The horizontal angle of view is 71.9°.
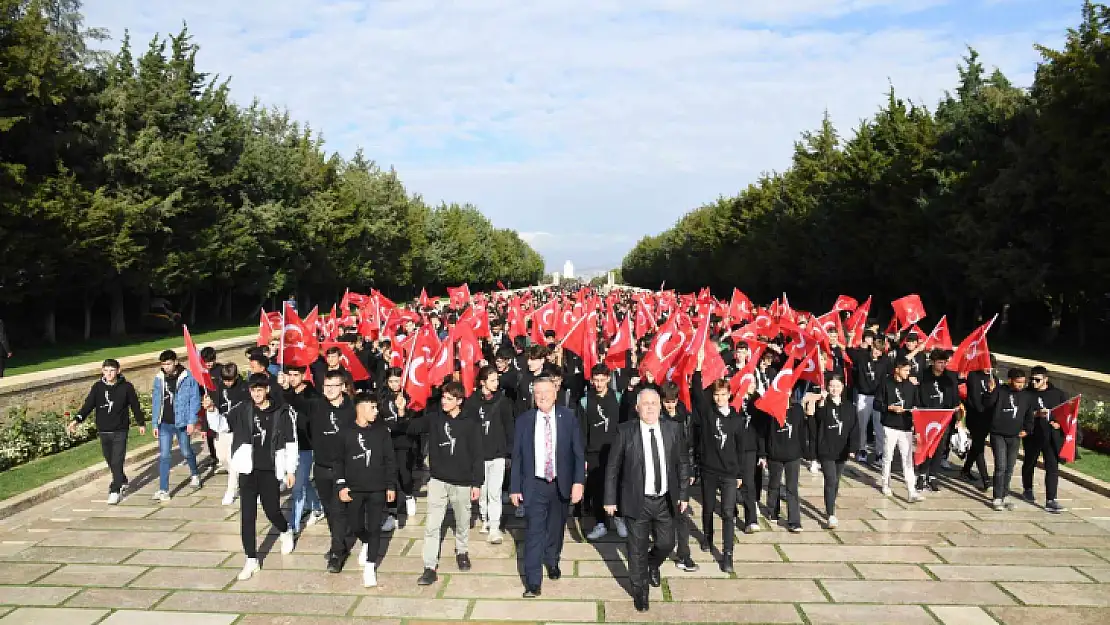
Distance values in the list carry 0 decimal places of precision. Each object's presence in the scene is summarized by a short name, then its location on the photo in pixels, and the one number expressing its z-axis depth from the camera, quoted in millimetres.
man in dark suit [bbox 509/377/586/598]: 7297
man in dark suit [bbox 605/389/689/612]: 6836
